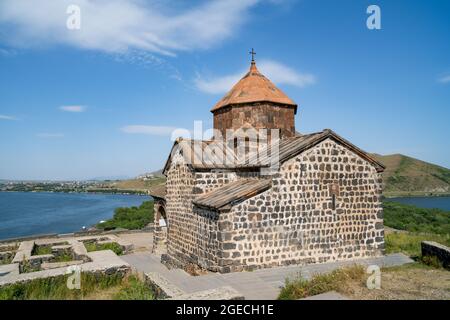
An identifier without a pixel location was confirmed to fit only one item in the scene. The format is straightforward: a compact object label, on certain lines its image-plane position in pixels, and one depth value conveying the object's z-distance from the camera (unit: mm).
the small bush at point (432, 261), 8609
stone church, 9016
